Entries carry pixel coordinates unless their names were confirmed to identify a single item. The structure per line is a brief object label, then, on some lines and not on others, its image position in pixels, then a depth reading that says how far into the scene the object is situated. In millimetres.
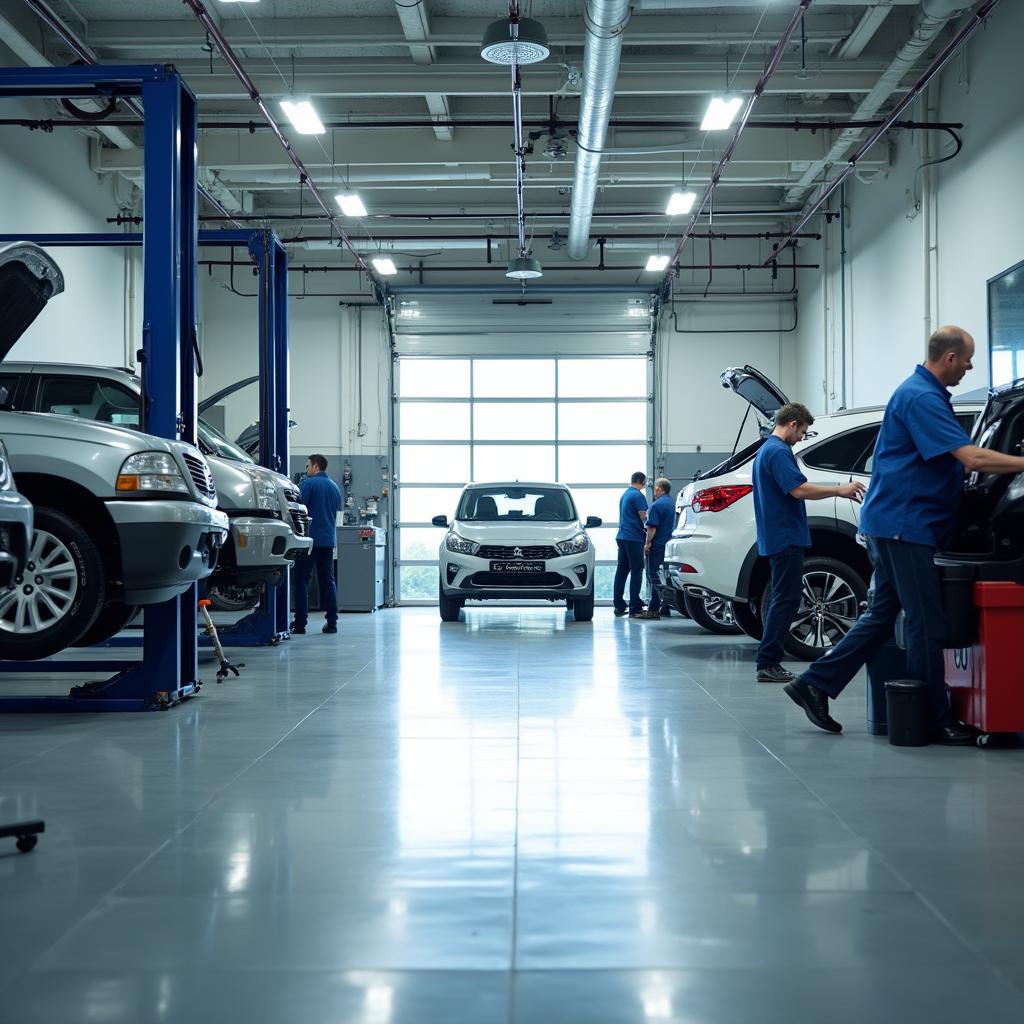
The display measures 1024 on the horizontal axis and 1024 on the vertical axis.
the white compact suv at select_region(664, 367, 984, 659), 8258
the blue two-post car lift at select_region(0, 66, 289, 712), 6422
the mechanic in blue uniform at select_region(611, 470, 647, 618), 14148
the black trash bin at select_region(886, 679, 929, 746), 5105
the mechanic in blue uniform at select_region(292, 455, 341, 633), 11961
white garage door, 19750
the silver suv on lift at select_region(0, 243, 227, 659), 5953
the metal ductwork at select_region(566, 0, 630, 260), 9461
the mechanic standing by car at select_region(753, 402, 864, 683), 7039
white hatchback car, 12406
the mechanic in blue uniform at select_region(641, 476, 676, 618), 13969
